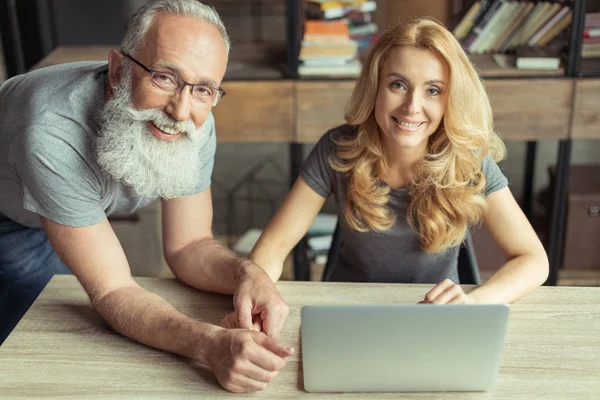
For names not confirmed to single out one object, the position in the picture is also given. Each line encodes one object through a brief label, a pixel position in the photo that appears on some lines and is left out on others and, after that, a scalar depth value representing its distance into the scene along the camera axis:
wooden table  1.34
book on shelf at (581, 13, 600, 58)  2.86
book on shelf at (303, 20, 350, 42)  2.91
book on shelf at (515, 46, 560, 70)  2.87
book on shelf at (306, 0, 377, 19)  2.94
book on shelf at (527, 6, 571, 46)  2.87
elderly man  1.51
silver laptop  1.20
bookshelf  2.86
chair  2.02
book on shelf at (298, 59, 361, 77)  2.92
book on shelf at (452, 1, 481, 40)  3.00
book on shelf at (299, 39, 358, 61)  2.90
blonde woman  1.70
